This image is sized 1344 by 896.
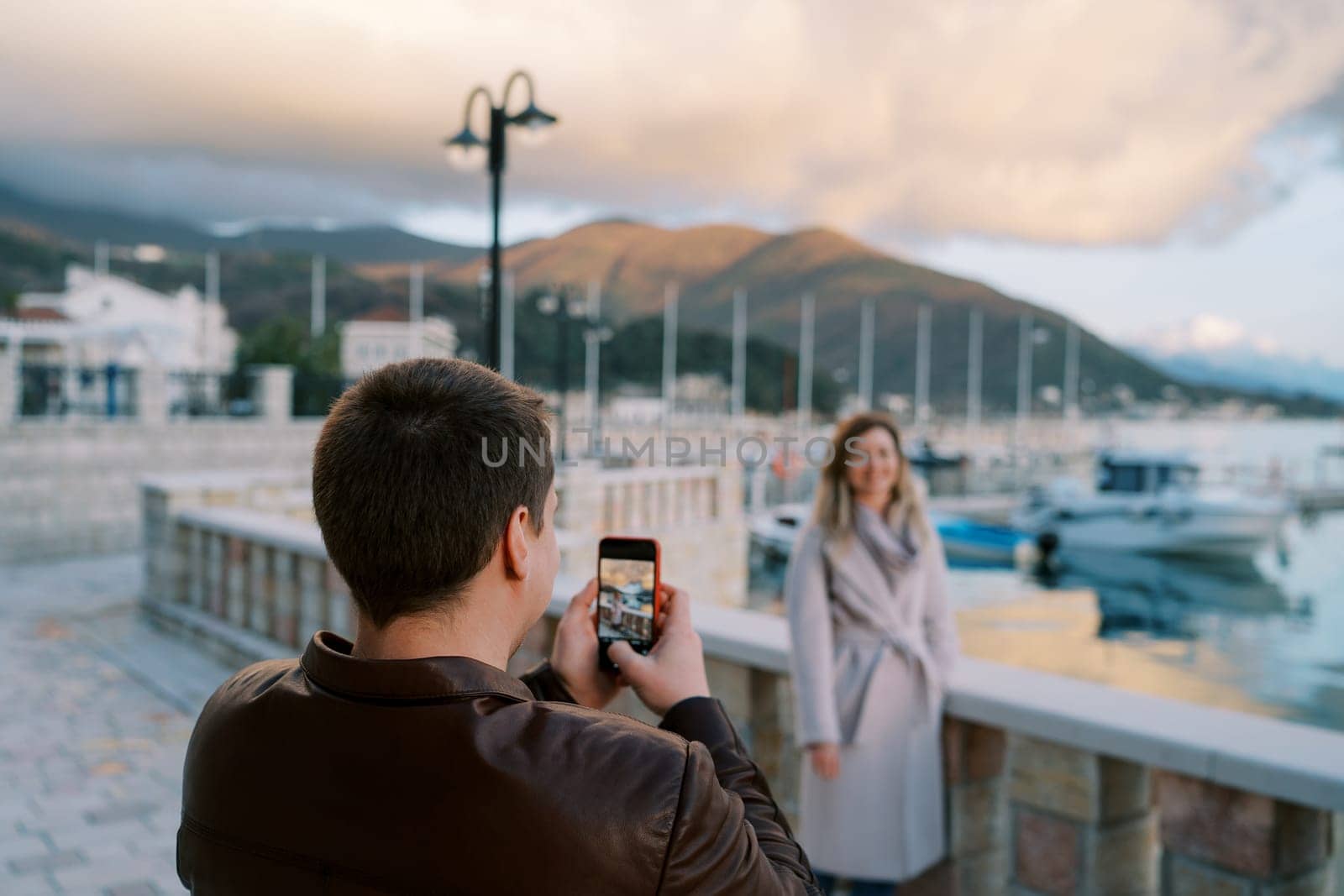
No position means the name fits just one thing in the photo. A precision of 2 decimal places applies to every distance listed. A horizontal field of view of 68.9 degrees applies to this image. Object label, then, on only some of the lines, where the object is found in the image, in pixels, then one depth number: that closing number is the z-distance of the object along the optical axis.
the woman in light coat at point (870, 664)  2.77
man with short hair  0.89
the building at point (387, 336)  48.44
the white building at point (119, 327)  17.77
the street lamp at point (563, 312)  23.38
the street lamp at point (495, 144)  8.87
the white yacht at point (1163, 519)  25.22
